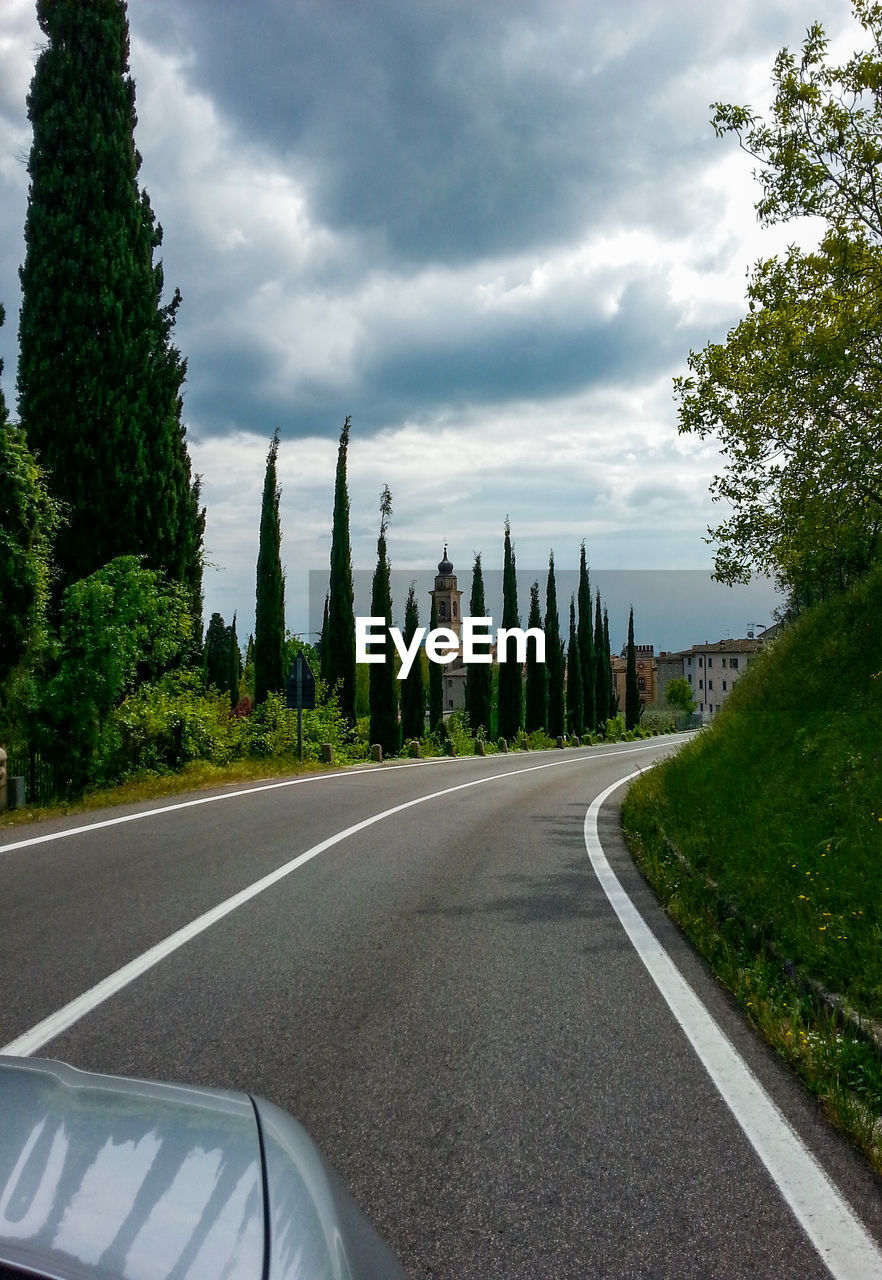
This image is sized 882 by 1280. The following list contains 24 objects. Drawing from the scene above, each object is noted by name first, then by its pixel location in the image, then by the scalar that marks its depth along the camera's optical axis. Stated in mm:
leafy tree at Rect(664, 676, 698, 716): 134038
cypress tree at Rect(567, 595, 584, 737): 74000
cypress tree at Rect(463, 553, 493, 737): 59250
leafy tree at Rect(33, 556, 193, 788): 16266
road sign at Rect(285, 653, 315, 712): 25688
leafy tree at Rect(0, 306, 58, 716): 13930
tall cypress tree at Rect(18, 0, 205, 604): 20578
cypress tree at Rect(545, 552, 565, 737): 70000
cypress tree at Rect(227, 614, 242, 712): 73600
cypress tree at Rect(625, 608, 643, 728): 83688
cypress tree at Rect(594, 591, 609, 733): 81562
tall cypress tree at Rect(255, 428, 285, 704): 38406
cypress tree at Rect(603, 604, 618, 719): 83375
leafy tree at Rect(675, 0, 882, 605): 13508
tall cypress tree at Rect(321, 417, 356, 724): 43469
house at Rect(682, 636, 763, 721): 138000
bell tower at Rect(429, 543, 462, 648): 131250
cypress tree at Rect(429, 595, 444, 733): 63000
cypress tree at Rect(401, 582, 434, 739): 52438
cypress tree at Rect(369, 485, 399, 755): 45469
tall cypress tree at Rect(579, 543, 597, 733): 77562
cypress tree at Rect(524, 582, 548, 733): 66750
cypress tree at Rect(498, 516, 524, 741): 63438
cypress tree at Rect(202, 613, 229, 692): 79875
